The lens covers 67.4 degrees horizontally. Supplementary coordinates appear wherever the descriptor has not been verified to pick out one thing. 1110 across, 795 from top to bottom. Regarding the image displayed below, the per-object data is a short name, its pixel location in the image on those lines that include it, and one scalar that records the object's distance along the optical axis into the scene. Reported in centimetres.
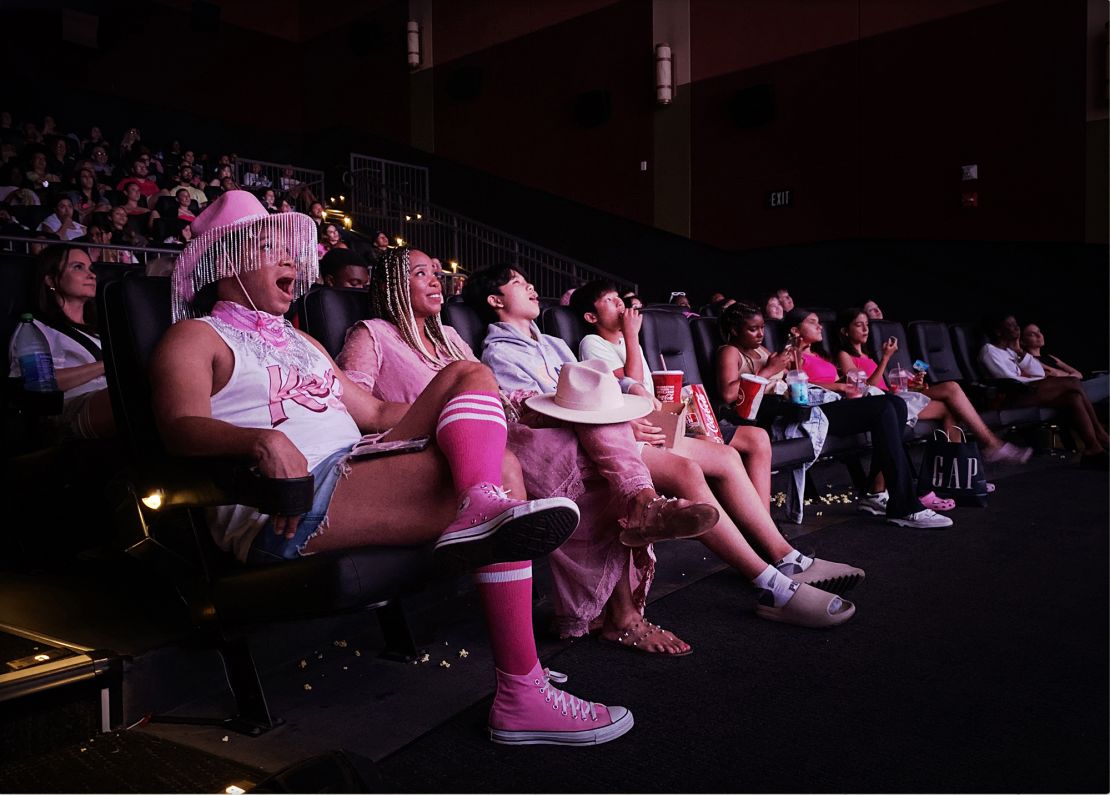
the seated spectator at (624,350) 268
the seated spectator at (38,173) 732
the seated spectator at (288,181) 1046
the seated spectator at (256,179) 994
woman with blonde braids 183
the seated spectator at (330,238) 732
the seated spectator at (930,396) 397
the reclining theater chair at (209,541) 138
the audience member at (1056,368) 509
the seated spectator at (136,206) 724
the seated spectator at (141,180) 795
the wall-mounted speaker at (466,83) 1004
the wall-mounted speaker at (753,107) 788
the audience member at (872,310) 542
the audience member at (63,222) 651
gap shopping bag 333
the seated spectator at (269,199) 857
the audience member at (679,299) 670
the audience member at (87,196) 712
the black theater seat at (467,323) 257
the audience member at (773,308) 616
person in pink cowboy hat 140
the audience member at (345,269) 325
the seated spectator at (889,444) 314
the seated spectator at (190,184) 837
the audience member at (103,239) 555
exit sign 795
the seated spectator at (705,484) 200
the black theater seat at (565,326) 299
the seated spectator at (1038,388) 457
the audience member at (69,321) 224
